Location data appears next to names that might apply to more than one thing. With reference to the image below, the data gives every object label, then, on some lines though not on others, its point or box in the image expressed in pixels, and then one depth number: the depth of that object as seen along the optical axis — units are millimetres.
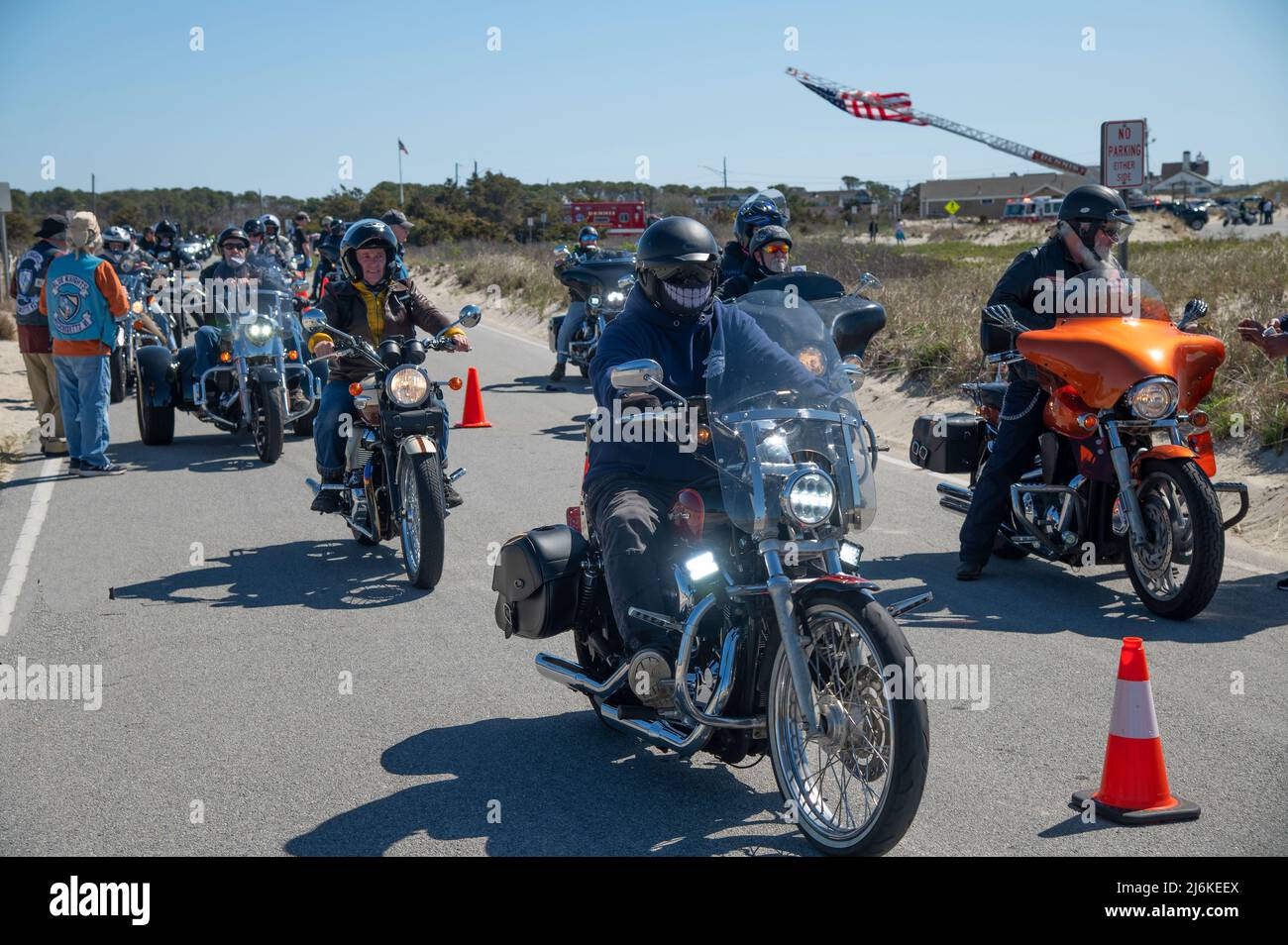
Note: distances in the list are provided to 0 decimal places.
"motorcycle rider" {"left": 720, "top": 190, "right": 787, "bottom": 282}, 9703
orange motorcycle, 6961
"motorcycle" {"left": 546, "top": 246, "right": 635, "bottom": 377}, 17359
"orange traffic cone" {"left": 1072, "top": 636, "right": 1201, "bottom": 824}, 4504
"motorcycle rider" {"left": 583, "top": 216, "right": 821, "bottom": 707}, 4730
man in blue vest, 12195
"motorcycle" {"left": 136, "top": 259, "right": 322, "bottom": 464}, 13398
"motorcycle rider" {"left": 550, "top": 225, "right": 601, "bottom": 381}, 18094
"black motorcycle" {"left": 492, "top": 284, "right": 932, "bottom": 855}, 4086
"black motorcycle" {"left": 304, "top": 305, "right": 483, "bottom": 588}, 7977
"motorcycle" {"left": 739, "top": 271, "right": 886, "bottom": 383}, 8164
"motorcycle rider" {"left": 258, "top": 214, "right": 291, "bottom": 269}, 20961
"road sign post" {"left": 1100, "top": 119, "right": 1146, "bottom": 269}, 13250
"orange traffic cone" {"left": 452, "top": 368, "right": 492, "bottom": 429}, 14731
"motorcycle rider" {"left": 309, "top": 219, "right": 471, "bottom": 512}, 8930
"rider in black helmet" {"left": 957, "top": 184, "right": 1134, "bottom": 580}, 7824
